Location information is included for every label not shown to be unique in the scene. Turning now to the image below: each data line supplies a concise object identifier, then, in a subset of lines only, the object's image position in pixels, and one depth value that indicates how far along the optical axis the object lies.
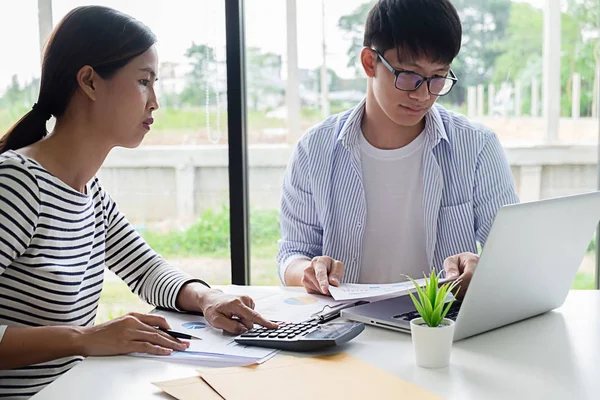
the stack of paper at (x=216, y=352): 1.17
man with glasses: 1.93
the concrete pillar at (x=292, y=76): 2.45
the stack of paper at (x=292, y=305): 1.41
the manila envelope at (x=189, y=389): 1.01
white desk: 1.04
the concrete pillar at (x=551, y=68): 2.38
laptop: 1.18
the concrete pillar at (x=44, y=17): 2.54
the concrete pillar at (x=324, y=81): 2.44
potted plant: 1.12
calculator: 1.20
